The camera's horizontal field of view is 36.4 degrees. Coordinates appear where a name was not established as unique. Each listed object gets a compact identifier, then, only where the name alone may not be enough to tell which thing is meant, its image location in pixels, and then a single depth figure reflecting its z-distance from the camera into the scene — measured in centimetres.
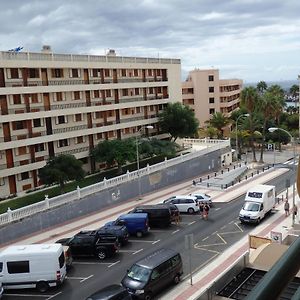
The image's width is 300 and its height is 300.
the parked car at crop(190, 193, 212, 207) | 3438
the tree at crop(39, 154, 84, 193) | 3591
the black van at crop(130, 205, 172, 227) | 2933
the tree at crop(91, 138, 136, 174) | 4447
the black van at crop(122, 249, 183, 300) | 1819
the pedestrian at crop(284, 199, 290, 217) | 3100
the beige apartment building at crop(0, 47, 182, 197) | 3916
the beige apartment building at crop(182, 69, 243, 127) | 8744
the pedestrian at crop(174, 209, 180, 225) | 3038
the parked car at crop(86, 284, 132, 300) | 1647
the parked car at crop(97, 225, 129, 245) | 2515
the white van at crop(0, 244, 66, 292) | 1970
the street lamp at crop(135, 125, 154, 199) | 3994
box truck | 2923
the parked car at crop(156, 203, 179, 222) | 3028
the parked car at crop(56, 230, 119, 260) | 2377
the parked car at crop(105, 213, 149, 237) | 2736
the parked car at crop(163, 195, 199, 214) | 3278
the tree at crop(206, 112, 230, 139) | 7206
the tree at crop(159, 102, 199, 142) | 5500
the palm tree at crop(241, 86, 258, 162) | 5550
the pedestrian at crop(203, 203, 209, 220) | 3139
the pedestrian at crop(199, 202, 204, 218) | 3280
